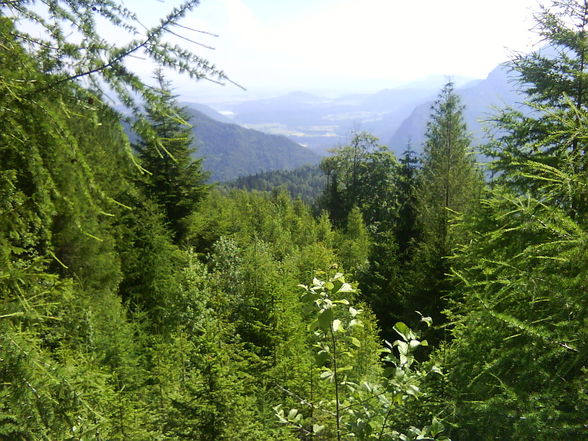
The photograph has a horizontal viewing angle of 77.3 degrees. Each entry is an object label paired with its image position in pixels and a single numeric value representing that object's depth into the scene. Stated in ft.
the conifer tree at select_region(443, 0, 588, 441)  7.34
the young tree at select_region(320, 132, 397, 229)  125.90
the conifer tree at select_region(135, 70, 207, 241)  55.57
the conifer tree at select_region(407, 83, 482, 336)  35.37
